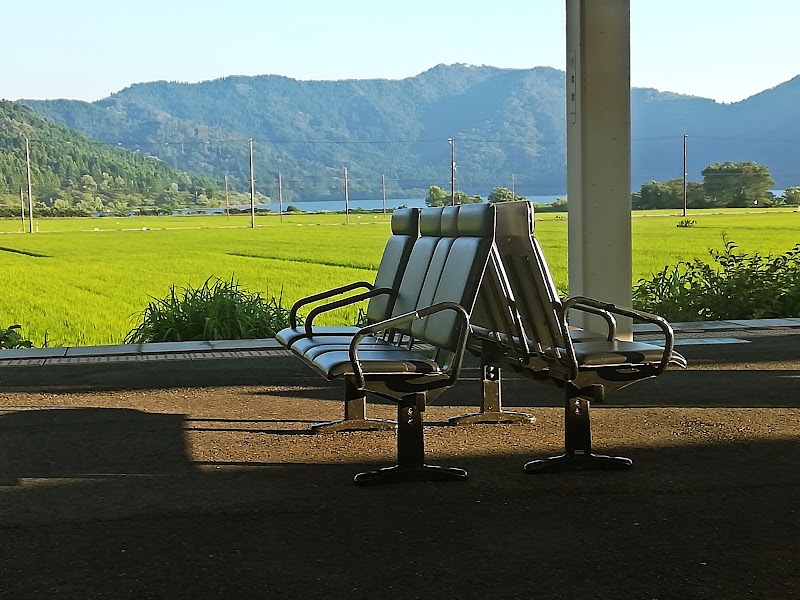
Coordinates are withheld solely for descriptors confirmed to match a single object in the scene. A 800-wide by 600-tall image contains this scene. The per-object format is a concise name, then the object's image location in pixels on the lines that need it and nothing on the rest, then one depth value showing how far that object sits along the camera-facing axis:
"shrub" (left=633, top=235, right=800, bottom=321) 9.91
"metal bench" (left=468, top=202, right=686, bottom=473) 4.25
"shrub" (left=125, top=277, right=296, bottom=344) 8.96
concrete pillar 7.18
